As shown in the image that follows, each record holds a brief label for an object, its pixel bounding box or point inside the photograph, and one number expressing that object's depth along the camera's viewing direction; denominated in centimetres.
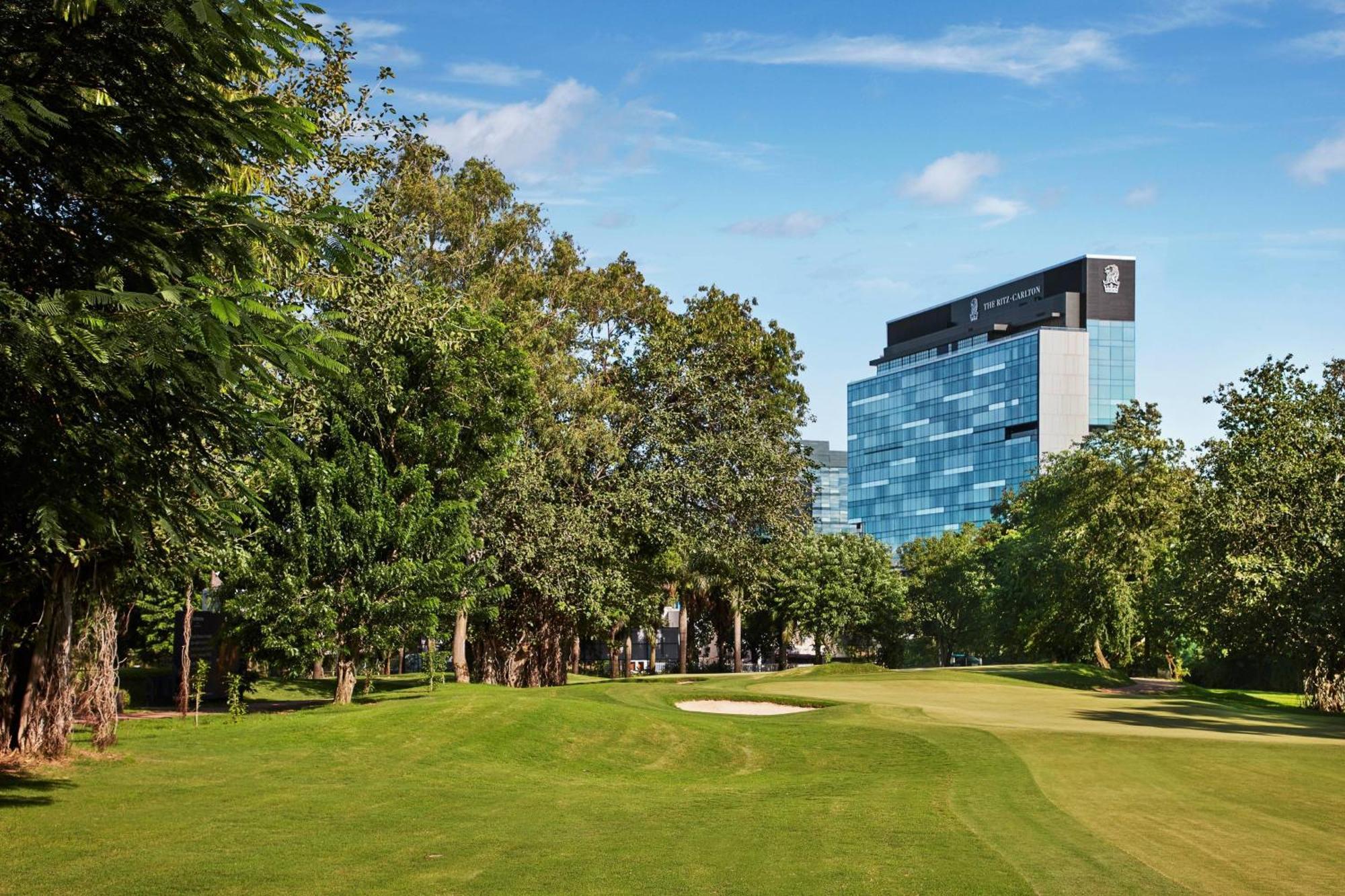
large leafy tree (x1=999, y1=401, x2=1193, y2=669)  6066
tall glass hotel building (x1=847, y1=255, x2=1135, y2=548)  19338
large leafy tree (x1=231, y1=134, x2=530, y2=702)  2880
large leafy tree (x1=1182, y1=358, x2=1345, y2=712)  3778
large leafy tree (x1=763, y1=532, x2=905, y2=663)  9156
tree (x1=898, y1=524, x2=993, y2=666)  9550
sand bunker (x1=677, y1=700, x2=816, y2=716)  3719
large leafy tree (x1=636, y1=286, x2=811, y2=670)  4541
